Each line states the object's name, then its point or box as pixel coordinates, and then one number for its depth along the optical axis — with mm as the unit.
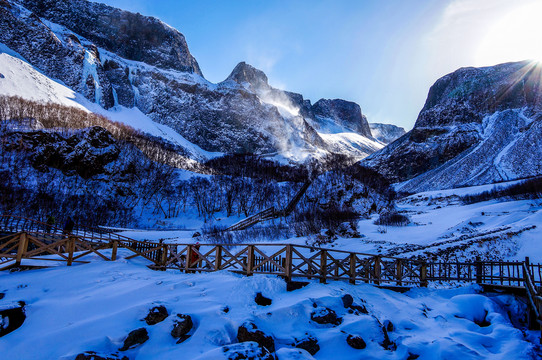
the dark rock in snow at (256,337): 6250
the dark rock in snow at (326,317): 7434
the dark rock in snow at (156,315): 6527
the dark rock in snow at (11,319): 6105
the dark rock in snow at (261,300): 8182
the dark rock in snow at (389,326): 7817
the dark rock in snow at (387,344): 6856
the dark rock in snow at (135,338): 5762
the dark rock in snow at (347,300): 8314
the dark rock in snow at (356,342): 6582
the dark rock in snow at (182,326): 6256
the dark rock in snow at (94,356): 4984
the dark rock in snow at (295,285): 9203
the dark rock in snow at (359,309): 8285
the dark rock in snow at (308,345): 6482
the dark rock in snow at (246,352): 5268
